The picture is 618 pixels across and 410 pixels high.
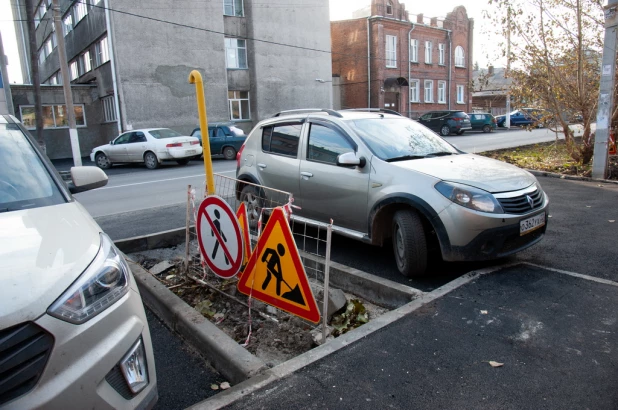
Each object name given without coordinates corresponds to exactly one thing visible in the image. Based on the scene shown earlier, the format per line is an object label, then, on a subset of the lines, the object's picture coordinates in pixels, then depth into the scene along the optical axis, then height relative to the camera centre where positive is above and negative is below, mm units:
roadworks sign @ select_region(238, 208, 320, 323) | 3423 -1183
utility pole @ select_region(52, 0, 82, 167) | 17031 +2025
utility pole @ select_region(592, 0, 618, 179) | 9164 +314
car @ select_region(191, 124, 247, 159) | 19812 -569
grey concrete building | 23594 +3866
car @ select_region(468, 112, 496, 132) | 33625 -463
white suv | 1817 -814
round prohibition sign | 4129 -1038
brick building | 36438 +5142
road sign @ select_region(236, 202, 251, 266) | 4152 -962
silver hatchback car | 4289 -723
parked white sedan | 17781 -719
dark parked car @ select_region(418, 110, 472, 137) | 30609 -320
